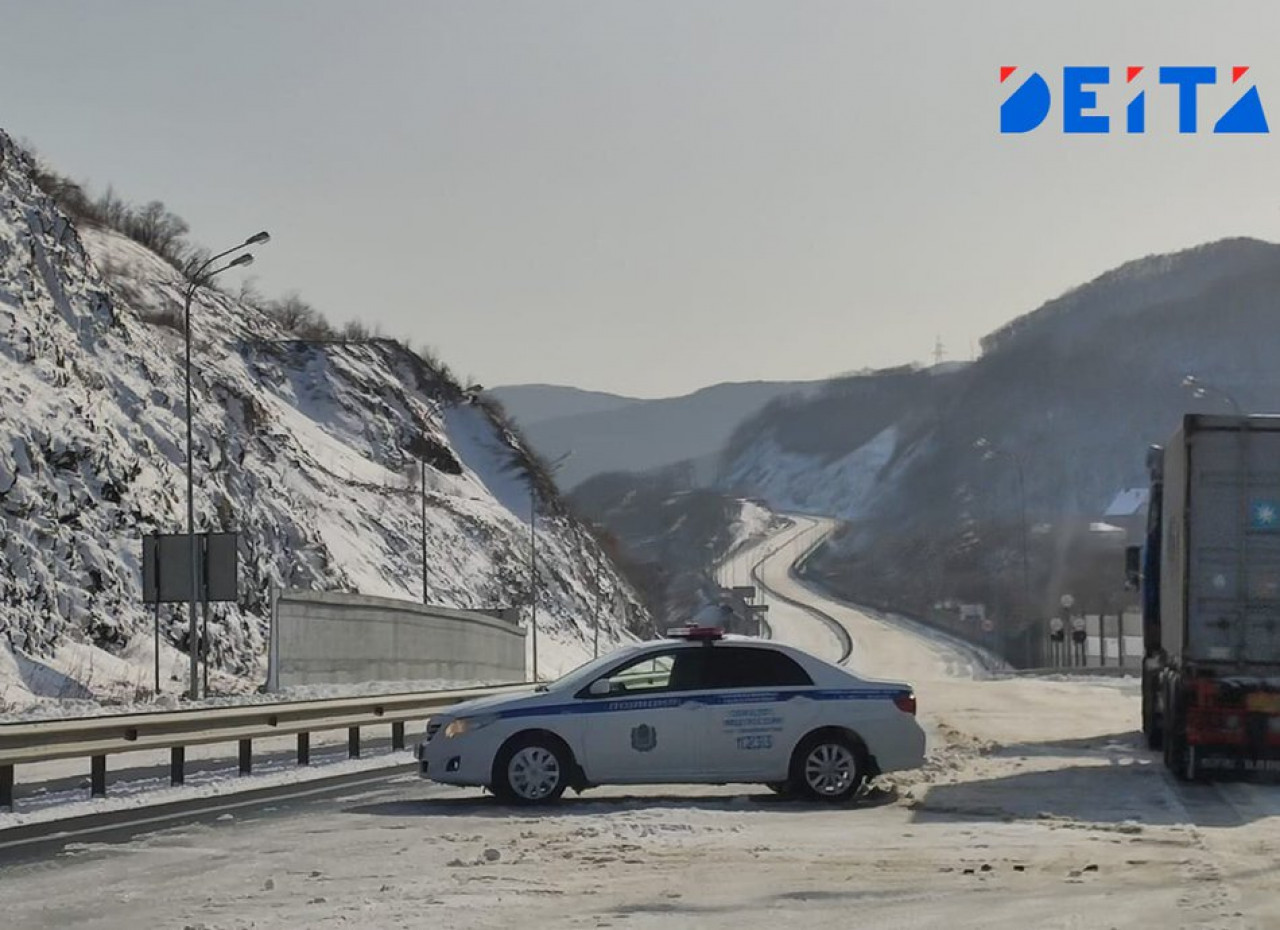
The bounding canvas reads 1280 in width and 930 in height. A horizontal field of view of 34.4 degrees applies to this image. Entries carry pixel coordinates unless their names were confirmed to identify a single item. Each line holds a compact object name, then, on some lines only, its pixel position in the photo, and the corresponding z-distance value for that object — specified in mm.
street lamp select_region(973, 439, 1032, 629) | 87769
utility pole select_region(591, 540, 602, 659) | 94762
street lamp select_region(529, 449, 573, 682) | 86688
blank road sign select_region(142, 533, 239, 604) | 43812
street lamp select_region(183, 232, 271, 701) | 42375
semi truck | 20516
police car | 18312
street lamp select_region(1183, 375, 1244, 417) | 55331
